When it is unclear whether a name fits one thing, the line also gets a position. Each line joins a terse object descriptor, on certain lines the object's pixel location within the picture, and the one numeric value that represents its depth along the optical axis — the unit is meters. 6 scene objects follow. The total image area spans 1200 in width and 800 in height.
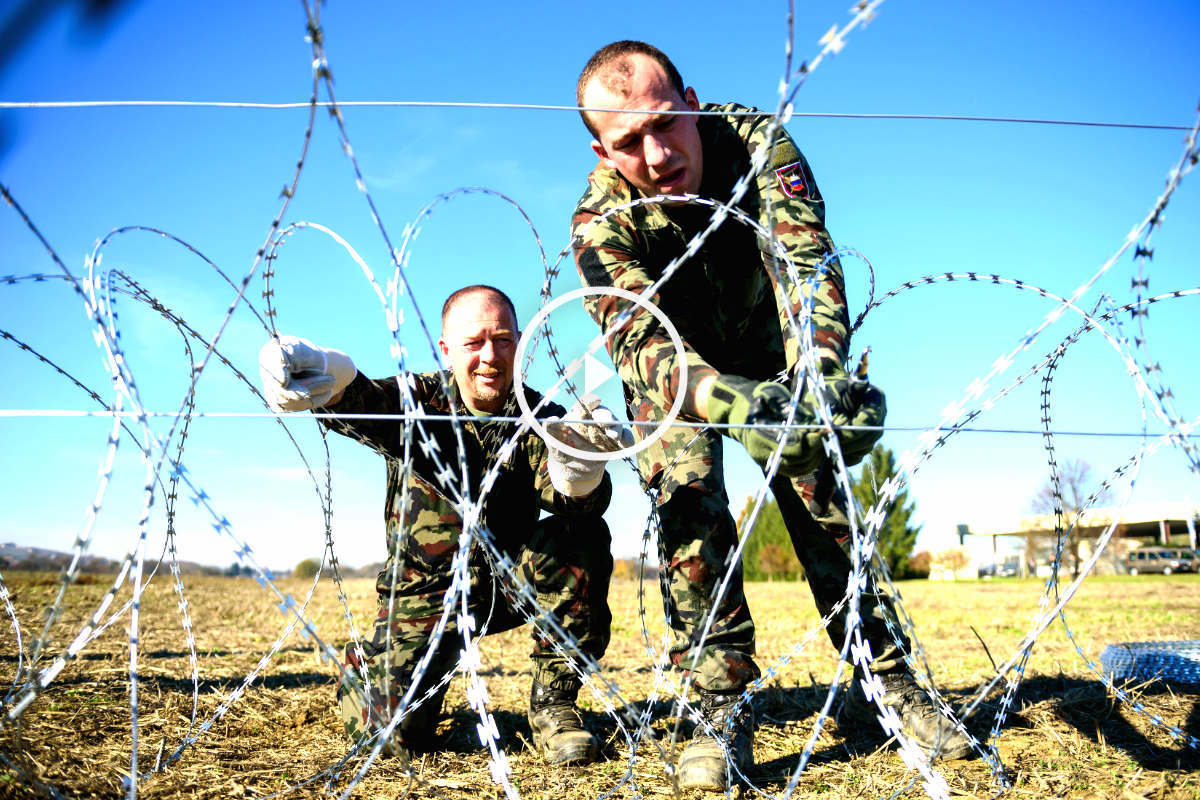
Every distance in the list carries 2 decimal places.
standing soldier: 2.28
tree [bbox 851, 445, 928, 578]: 31.78
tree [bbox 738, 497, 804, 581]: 28.00
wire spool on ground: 3.86
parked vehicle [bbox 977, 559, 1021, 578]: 44.72
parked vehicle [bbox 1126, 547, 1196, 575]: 30.02
